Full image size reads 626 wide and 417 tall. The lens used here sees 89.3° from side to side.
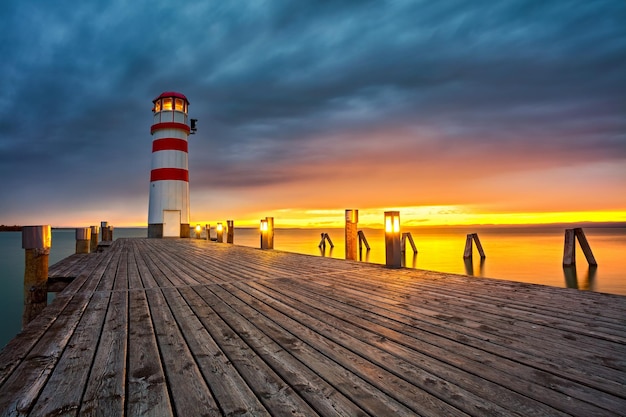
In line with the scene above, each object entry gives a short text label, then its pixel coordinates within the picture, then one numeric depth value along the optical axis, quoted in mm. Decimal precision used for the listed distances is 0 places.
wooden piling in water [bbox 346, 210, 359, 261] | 9387
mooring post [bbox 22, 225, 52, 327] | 4672
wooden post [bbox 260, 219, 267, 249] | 10922
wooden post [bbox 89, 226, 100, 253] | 12952
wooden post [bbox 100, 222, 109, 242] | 18055
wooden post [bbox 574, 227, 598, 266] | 13770
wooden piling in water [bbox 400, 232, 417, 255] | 22986
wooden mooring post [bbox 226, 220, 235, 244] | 15940
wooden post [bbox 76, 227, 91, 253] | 9742
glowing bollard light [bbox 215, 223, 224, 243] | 19141
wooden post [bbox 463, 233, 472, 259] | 20092
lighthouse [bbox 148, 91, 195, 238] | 18297
